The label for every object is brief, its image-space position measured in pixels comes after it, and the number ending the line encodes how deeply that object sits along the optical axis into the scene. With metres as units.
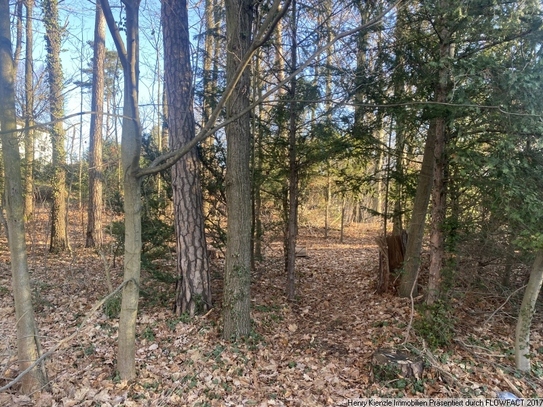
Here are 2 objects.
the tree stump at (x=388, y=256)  6.51
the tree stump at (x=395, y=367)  3.75
